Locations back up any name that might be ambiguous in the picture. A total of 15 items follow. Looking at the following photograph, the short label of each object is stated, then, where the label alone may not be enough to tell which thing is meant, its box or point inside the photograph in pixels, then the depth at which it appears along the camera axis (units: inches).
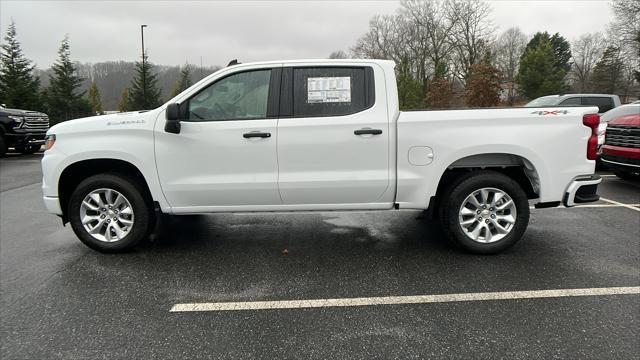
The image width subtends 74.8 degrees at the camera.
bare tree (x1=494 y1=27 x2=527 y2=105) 2234.5
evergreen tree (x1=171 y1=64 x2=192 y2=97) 1561.3
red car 292.2
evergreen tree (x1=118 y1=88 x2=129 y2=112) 2059.3
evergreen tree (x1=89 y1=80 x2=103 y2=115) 2032.0
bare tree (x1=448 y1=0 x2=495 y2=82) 1760.6
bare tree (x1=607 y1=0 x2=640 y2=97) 1540.4
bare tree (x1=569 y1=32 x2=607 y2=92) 2297.6
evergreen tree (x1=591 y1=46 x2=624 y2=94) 1875.0
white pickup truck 165.0
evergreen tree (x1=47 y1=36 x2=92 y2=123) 1362.3
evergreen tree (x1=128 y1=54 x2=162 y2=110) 1654.8
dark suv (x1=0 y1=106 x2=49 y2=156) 544.4
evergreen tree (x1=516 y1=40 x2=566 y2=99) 1800.0
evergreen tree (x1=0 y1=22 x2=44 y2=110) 1095.0
